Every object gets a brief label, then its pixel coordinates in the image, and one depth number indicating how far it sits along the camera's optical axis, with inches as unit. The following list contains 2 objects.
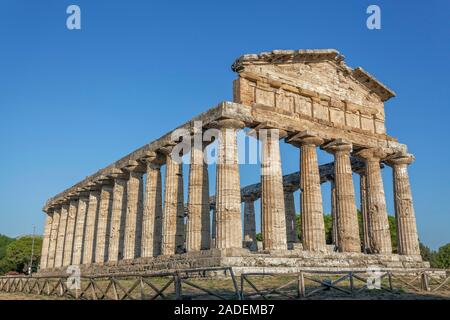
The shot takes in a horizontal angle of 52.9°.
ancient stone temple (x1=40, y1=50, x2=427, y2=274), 984.9
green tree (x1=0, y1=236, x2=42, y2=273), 3147.1
